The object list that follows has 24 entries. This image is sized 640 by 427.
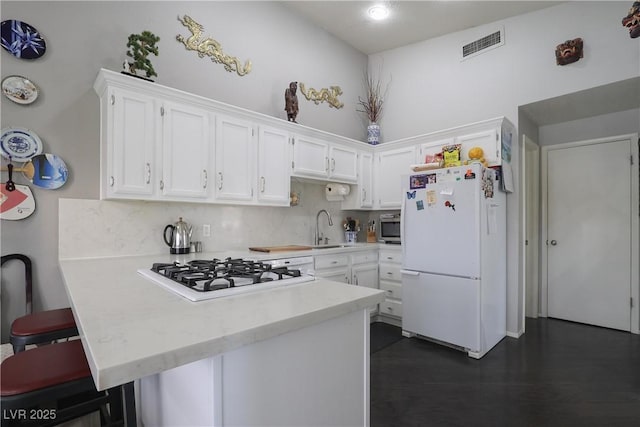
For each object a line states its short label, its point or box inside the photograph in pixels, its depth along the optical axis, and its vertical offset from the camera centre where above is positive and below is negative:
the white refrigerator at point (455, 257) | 2.72 -0.39
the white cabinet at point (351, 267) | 3.12 -0.55
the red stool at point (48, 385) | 0.94 -0.52
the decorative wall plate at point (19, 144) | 1.97 +0.45
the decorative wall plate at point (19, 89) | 1.99 +0.80
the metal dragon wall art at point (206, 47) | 2.81 +1.55
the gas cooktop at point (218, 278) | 1.05 -0.25
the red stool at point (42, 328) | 1.42 -0.53
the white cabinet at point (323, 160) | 3.29 +0.61
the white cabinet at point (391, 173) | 3.80 +0.52
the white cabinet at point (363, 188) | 3.93 +0.33
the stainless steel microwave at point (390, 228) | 3.79 -0.16
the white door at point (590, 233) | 3.44 -0.21
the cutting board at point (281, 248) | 2.97 -0.33
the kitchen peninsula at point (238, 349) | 0.65 -0.32
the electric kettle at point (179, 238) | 2.55 -0.19
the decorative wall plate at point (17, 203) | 1.95 +0.07
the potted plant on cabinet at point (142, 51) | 2.32 +1.22
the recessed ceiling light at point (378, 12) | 3.46 +2.27
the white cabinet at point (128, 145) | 2.15 +0.49
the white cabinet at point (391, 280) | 3.50 -0.74
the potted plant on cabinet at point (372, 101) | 4.45 +1.65
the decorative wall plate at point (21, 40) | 2.00 +1.13
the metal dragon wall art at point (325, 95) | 3.83 +1.51
